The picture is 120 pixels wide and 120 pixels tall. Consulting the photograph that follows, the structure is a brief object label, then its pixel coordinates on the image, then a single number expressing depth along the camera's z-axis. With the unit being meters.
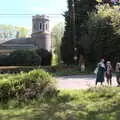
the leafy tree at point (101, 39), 26.67
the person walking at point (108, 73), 13.47
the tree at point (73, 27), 30.40
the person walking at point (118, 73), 12.76
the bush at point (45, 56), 35.31
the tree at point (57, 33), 53.46
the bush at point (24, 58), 30.38
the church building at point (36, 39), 49.78
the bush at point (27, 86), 8.38
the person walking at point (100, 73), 12.85
